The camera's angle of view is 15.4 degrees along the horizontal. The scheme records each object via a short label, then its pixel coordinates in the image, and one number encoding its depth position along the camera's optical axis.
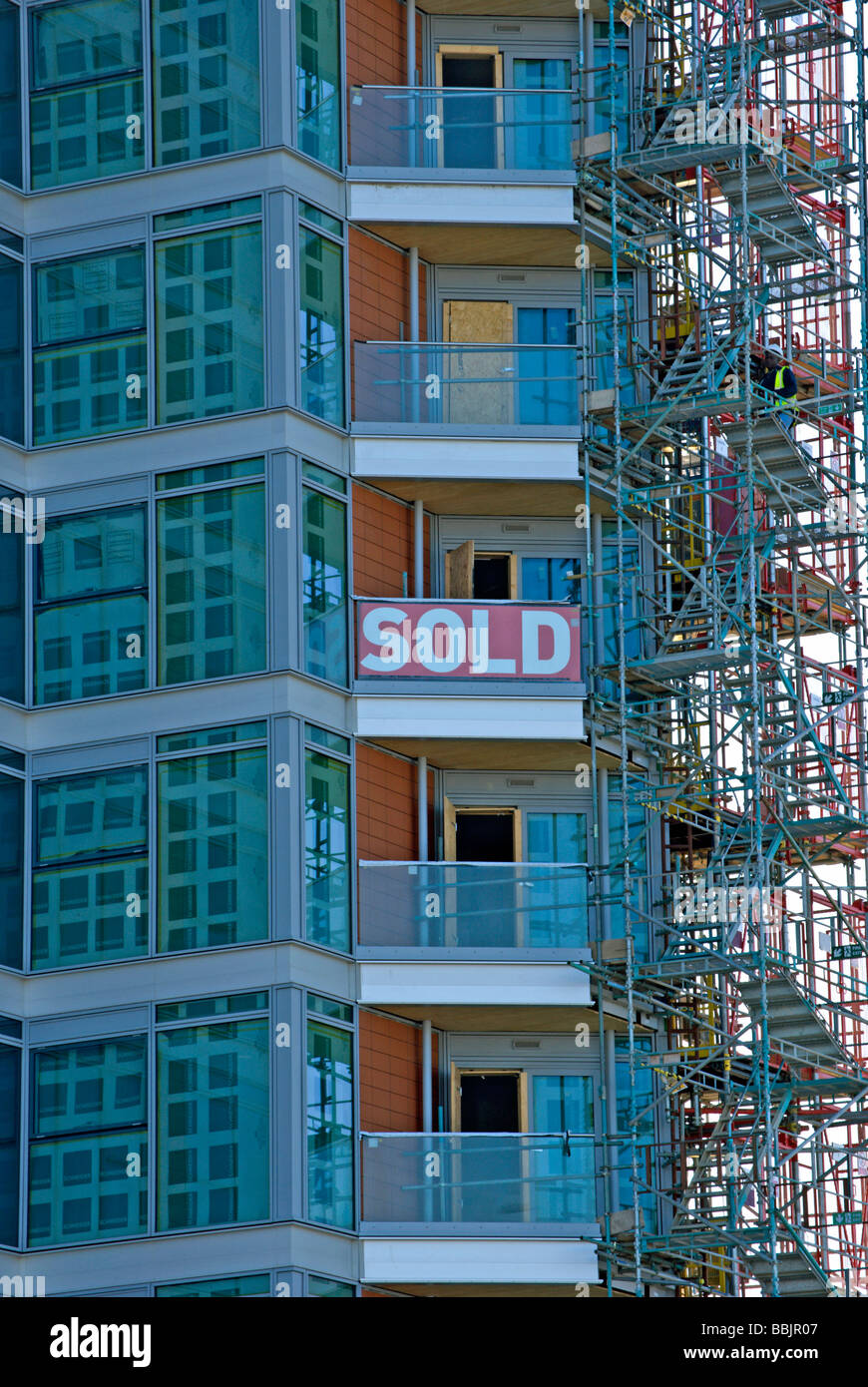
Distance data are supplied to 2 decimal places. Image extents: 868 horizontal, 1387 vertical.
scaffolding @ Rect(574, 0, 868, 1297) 39.94
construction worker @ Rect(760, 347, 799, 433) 42.41
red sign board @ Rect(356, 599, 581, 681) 39.97
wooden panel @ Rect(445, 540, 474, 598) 41.06
